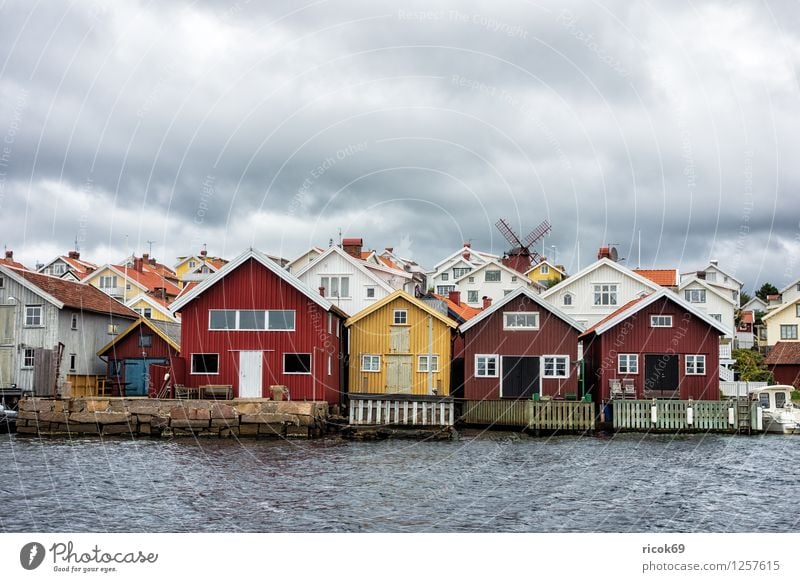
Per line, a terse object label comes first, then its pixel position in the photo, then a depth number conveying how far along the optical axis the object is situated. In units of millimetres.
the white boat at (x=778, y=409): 54312
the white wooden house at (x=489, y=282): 94875
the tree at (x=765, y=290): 137888
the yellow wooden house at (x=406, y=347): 54719
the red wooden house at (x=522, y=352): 55312
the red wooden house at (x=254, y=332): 51312
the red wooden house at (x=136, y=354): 55469
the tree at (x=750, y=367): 79562
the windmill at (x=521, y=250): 105875
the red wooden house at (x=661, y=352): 54250
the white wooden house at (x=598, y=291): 73062
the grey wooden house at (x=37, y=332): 52584
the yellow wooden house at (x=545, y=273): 111731
